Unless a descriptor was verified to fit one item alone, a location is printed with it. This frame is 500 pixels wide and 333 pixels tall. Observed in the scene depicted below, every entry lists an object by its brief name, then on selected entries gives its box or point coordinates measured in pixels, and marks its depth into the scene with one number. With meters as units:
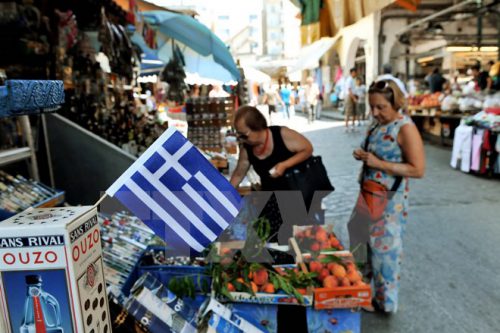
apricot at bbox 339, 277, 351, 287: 2.27
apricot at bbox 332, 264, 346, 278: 2.32
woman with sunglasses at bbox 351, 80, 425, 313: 2.74
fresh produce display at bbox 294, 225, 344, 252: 2.71
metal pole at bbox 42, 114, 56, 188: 3.58
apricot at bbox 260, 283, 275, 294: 2.25
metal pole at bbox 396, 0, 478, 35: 8.80
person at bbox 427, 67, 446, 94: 12.13
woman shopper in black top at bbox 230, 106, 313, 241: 2.99
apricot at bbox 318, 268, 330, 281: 2.34
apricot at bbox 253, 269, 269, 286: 2.28
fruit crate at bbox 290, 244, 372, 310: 2.20
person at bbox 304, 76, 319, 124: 17.03
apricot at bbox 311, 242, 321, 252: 2.68
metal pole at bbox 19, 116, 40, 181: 3.20
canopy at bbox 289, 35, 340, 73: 20.06
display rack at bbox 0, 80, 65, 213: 1.18
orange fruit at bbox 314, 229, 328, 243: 2.74
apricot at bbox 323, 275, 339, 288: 2.25
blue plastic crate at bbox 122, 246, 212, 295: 2.26
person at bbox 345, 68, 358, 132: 13.43
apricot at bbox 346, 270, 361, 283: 2.31
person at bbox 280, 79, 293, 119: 19.10
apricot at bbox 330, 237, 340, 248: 2.79
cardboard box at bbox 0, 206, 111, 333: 1.08
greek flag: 1.46
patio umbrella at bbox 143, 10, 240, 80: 7.33
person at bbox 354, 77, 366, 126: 13.65
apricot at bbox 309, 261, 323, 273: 2.41
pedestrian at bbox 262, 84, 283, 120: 17.84
